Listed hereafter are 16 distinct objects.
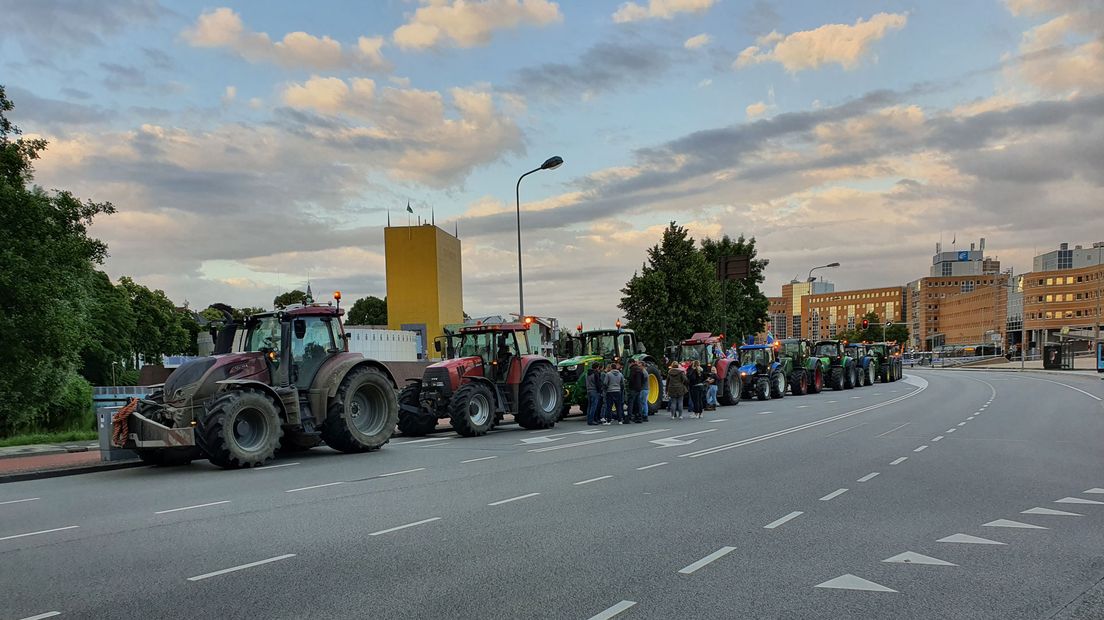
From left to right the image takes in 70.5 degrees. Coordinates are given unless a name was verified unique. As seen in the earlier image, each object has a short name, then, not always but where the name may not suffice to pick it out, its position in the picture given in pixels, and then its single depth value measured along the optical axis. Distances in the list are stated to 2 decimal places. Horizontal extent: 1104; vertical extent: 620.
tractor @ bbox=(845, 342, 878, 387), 41.09
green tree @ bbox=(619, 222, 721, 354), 41.09
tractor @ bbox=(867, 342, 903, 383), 46.38
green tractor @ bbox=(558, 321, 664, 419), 22.30
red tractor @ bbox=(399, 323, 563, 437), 17.42
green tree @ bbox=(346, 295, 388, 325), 110.06
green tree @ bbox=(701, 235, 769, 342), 50.75
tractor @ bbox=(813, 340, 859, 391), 37.34
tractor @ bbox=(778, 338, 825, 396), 33.84
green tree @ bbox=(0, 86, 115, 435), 17.50
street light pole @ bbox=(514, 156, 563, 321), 23.98
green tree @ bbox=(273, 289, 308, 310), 91.44
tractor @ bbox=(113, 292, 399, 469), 12.06
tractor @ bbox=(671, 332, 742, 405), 27.72
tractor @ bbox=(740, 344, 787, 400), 30.52
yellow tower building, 77.88
